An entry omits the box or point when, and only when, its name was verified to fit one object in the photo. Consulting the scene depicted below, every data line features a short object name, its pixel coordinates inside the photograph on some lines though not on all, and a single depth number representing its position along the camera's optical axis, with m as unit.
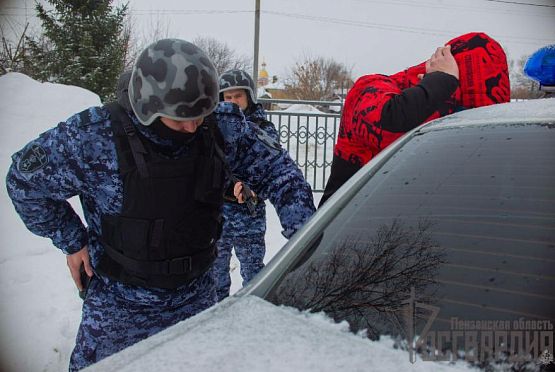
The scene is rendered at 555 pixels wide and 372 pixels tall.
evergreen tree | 9.60
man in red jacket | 1.82
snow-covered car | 0.88
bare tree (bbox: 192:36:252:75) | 25.98
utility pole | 13.23
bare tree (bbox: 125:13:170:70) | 13.55
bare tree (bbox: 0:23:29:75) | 10.04
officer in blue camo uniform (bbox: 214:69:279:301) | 3.06
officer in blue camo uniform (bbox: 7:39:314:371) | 1.53
